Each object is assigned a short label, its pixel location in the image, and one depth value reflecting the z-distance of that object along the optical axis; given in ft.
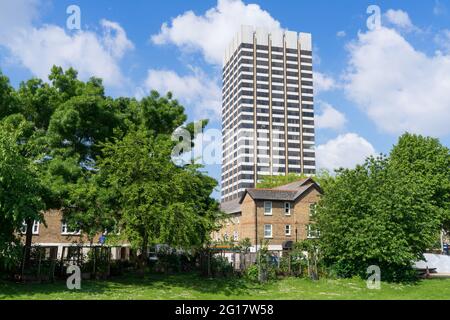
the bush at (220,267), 93.97
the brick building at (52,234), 133.59
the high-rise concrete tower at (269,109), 448.65
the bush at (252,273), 90.79
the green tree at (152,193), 75.87
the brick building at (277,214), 169.58
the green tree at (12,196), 66.23
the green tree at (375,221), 88.89
